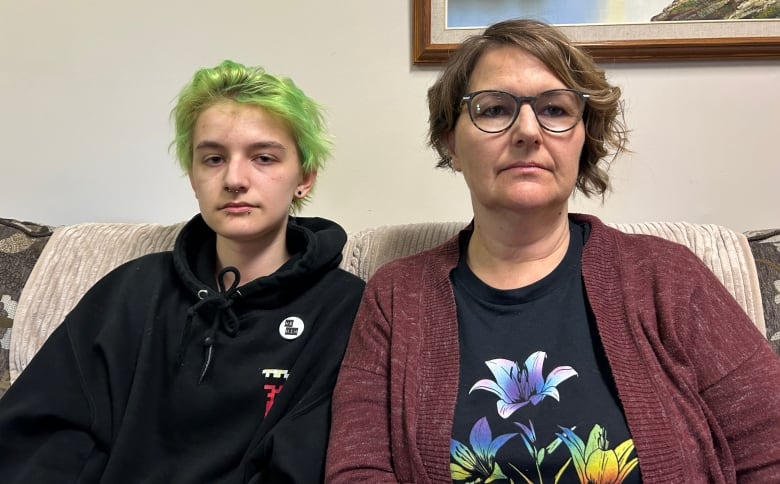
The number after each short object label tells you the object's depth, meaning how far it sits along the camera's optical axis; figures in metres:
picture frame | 1.32
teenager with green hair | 0.96
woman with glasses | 0.78
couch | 1.13
